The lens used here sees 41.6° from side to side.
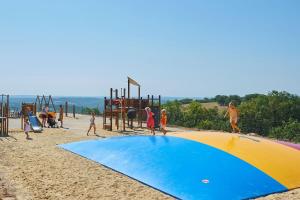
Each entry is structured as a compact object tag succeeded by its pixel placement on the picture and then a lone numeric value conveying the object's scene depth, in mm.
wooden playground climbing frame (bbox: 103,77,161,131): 24875
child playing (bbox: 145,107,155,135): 17959
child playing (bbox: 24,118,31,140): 20558
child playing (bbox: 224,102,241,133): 16188
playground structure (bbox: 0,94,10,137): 21381
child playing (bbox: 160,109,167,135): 17594
